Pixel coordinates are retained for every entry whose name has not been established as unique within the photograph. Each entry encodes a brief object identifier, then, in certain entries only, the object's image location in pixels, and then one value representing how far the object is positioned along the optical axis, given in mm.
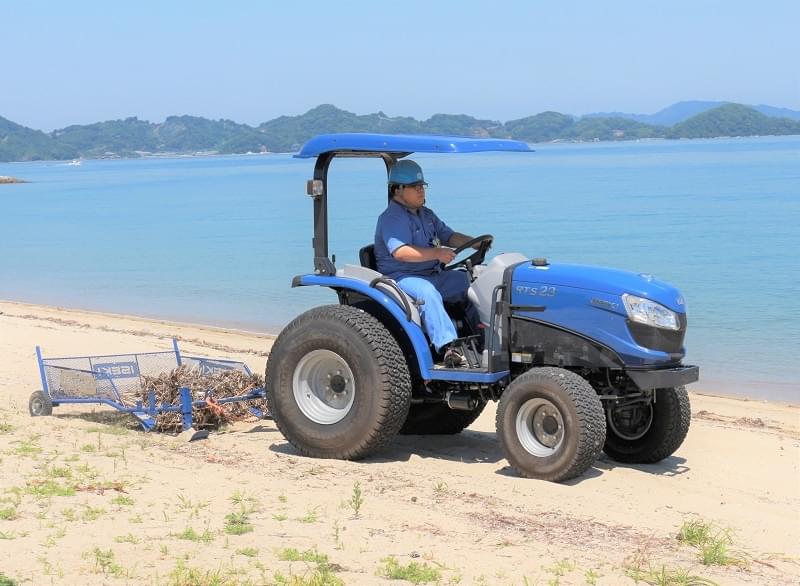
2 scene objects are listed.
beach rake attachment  8070
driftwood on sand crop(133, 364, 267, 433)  8148
